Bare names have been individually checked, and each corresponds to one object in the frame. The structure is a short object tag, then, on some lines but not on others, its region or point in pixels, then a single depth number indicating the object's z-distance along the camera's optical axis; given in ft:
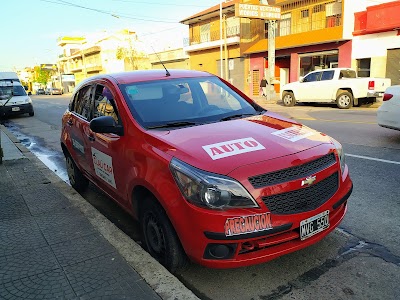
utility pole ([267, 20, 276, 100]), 76.33
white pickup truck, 50.29
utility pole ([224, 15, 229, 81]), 102.57
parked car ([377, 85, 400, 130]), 24.62
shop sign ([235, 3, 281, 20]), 72.18
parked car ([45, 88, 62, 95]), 211.82
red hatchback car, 8.39
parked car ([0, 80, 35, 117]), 58.39
